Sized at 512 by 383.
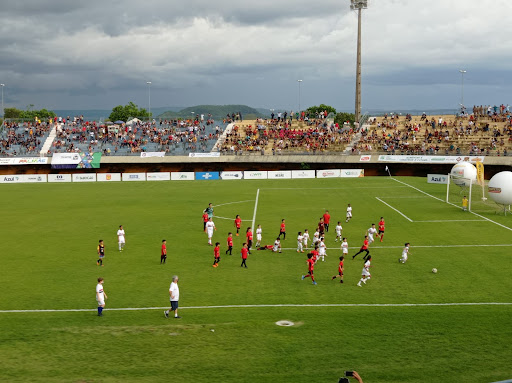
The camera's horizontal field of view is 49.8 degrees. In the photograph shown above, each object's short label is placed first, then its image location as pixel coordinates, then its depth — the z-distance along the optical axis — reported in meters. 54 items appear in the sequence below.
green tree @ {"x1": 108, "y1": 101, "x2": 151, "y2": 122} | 176.12
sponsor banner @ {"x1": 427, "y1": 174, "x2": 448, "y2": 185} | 62.09
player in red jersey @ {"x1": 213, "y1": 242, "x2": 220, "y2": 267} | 26.02
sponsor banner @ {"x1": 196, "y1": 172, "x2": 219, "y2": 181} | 71.62
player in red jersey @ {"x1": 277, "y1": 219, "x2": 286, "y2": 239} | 31.89
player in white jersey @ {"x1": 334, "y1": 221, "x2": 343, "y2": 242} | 32.25
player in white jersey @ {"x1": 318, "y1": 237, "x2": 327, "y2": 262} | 27.59
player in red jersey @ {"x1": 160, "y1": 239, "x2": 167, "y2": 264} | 26.77
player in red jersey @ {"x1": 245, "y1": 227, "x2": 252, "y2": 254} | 28.90
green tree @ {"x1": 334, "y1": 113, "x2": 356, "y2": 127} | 167.55
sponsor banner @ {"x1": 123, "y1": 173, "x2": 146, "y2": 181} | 71.06
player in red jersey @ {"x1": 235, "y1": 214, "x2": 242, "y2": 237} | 33.82
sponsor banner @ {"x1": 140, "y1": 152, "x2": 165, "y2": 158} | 75.38
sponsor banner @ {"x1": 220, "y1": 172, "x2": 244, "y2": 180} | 71.38
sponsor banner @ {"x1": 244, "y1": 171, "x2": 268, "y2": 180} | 71.62
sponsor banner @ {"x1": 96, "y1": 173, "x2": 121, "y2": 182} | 71.00
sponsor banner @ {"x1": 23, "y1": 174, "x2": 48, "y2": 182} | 70.00
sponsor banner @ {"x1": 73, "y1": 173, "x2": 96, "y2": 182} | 70.62
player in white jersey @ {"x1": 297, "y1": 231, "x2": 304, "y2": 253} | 29.31
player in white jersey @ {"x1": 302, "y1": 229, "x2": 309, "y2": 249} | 29.91
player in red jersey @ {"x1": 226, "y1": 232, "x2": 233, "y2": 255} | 28.36
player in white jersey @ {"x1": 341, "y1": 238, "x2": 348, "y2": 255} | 27.78
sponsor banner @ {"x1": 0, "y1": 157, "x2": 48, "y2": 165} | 72.88
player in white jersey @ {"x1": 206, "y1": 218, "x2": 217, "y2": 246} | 30.94
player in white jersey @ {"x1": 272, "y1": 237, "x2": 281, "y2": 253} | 29.52
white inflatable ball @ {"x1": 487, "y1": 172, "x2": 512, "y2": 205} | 39.66
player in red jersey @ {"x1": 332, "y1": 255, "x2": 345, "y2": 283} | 23.17
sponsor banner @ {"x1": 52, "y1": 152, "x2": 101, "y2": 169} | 73.44
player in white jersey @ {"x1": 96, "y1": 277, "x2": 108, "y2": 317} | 18.89
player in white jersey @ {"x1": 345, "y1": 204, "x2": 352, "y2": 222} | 38.47
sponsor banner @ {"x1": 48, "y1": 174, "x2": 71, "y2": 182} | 70.50
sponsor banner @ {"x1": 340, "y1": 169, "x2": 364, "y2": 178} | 70.69
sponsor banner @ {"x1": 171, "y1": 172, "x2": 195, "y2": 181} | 71.69
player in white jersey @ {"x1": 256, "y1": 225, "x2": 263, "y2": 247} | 30.16
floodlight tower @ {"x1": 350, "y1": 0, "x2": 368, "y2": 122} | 87.99
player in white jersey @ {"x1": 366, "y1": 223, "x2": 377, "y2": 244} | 30.80
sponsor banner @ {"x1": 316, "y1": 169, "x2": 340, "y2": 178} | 70.81
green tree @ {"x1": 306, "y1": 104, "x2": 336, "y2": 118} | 176.00
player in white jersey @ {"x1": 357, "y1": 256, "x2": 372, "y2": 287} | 23.14
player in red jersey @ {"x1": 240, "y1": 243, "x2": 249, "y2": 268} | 25.89
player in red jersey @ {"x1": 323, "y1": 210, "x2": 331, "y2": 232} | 34.81
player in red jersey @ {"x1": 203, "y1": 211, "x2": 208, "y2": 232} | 35.06
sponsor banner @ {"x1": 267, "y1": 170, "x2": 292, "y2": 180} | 70.44
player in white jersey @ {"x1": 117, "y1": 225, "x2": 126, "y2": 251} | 30.02
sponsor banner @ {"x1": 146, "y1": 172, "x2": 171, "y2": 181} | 71.06
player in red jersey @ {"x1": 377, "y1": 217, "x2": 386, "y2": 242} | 32.14
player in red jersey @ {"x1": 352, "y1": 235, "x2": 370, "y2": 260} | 27.60
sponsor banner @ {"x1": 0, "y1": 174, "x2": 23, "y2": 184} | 69.69
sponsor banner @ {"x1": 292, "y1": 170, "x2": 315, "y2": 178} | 70.50
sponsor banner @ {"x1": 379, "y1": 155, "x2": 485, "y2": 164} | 66.81
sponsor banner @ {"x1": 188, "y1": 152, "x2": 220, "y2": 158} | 75.62
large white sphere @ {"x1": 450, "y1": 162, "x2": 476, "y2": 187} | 45.62
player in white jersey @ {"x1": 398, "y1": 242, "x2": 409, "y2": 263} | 26.77
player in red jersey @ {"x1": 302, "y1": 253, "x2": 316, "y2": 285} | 23.39
